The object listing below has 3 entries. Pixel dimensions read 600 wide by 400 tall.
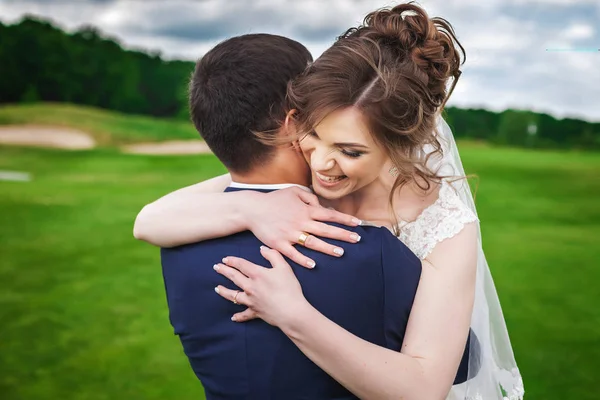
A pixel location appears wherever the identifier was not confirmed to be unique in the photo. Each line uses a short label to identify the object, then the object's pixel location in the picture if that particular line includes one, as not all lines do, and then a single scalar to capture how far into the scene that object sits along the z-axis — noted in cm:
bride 158
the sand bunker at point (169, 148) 2369
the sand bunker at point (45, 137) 2212
